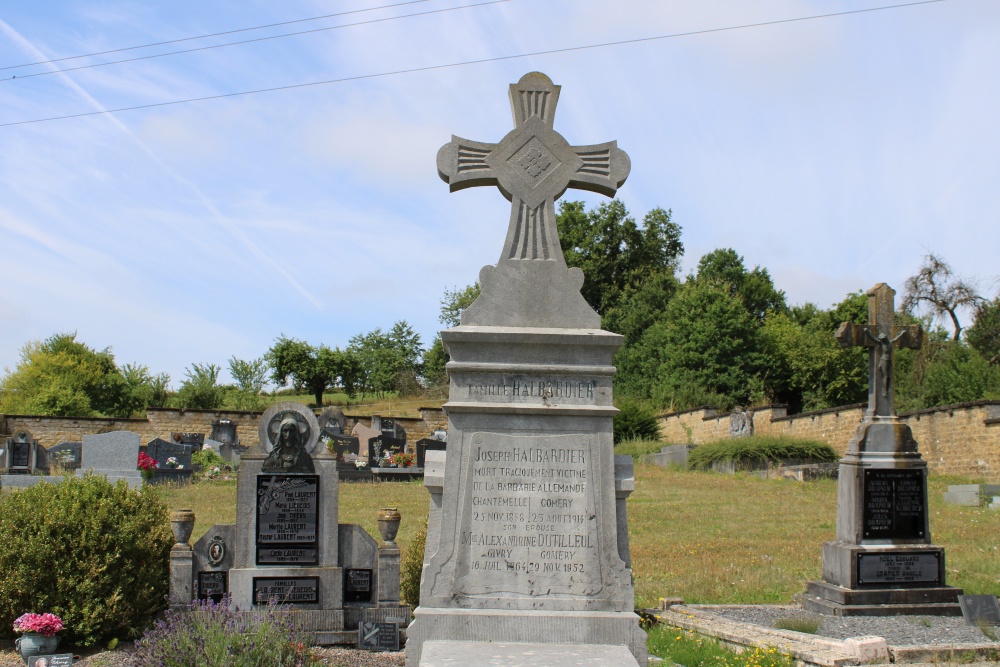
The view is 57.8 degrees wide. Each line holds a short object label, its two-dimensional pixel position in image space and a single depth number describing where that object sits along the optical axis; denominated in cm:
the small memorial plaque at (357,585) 765
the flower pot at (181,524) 748
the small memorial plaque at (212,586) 742
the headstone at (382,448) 2364
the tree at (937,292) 3303
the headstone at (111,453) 1808
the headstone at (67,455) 2248
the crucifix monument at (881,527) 905
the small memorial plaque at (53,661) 646
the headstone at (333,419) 2978
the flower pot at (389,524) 775
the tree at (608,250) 4988
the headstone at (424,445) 2331
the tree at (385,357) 6122
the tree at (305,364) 5341
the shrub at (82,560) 699
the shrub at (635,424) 3281
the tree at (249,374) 5034
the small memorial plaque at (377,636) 735
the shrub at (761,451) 2386
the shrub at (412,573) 783
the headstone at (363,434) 2706
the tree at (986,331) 3481
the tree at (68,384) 3938
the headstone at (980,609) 810
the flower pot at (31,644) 672
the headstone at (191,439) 2658
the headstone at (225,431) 2989
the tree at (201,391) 4166
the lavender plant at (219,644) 522
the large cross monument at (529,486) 510
